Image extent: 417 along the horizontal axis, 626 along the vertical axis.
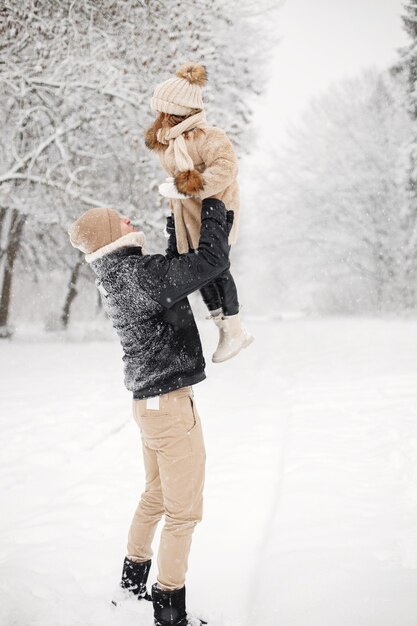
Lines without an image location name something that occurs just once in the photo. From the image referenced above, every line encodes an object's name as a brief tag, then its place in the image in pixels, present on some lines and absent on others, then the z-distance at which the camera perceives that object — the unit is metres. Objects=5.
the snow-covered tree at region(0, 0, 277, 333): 8.57
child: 2.35
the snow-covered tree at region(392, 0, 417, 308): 18.30
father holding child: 2.37
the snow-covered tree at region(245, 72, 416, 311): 26.41
